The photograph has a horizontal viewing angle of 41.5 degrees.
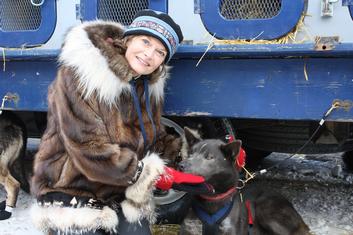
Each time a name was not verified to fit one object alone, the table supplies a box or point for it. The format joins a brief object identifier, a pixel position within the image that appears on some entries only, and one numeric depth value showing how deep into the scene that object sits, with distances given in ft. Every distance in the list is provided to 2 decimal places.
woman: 8.28
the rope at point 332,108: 9.20
